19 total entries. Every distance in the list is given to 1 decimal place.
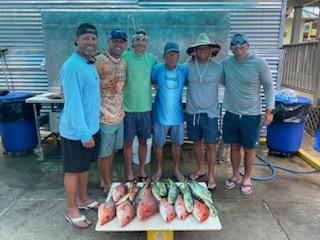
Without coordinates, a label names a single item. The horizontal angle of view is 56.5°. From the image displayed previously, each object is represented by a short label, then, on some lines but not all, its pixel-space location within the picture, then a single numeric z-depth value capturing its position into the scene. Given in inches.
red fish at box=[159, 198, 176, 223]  102.4
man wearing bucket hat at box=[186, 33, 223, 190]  139.2
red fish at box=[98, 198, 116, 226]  102.8
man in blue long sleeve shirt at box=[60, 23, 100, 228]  100.9
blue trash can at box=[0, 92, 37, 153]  184.9
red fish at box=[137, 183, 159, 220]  103.3
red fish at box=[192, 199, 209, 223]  102.5
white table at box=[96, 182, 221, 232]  100.0
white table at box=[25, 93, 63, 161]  174.7
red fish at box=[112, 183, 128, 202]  113.5
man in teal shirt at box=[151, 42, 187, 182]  139.7
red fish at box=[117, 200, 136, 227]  101.5
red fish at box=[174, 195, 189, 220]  103.5
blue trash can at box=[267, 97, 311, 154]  184.4
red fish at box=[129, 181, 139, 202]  110.5
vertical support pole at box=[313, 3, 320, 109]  242.4
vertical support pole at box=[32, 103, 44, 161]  184.5
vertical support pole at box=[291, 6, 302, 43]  359.6
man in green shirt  134.8
